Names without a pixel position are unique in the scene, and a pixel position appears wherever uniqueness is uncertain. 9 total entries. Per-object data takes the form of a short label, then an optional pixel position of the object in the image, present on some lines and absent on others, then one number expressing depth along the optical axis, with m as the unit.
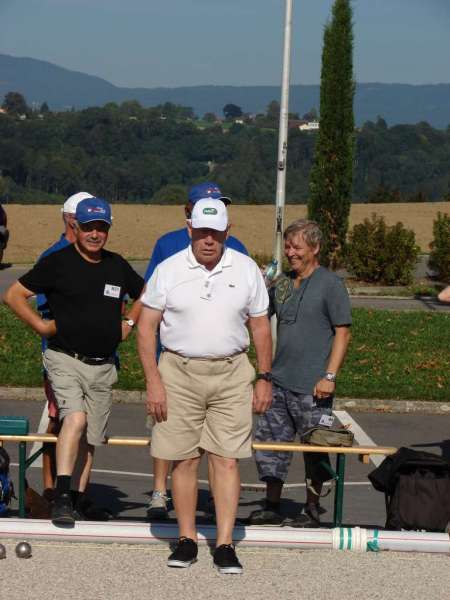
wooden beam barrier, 9.44
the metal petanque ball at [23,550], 8.47
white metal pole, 23.47
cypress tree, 38.81
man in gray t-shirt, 9.63
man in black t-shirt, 9.02
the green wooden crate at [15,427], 9.67
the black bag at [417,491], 9.13
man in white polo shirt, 8.11
